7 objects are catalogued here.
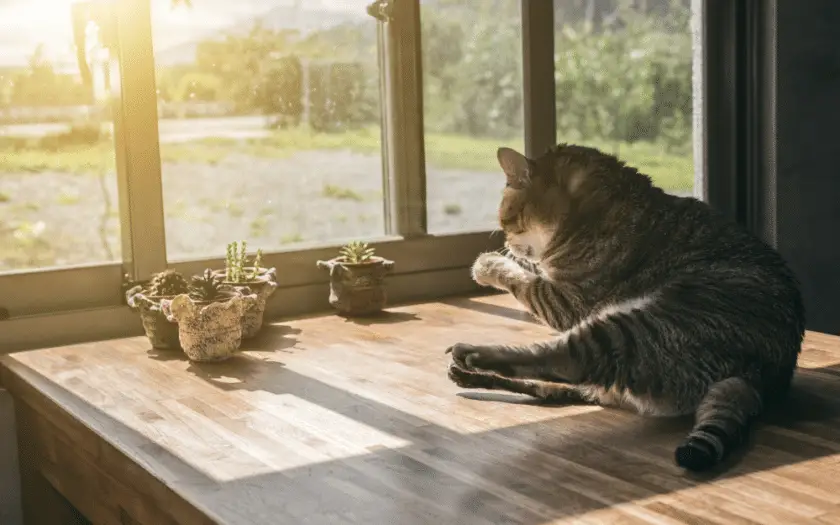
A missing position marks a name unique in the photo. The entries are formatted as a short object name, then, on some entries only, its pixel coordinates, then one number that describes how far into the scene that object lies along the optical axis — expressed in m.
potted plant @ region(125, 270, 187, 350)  2.59
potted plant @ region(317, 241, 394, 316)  2.97
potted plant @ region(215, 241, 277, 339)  2.74
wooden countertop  1.54
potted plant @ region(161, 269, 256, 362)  2.45
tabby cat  1.94
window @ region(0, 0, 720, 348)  2.79
